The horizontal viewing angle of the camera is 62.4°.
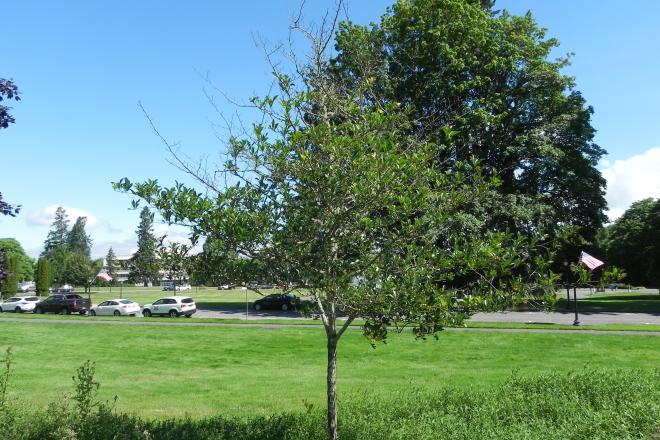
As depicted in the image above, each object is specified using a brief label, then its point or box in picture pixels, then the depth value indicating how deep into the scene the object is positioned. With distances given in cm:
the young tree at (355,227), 496
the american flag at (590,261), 2338
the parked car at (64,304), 3928
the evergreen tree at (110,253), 14246
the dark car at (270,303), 4000
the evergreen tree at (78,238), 15226
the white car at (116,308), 3784
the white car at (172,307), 3591
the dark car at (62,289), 7756
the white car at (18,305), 4247
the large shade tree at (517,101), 2897
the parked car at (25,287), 8344
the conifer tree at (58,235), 14900
